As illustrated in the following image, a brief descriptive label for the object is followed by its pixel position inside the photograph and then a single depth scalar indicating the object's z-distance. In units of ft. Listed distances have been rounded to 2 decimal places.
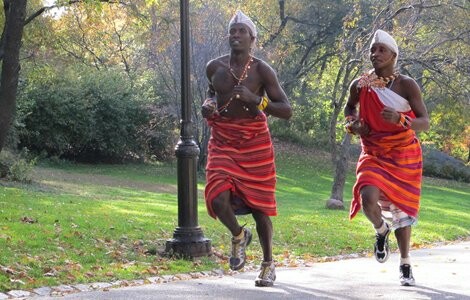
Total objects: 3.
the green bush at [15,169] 76.48
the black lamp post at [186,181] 31.71
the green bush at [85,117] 110.63
